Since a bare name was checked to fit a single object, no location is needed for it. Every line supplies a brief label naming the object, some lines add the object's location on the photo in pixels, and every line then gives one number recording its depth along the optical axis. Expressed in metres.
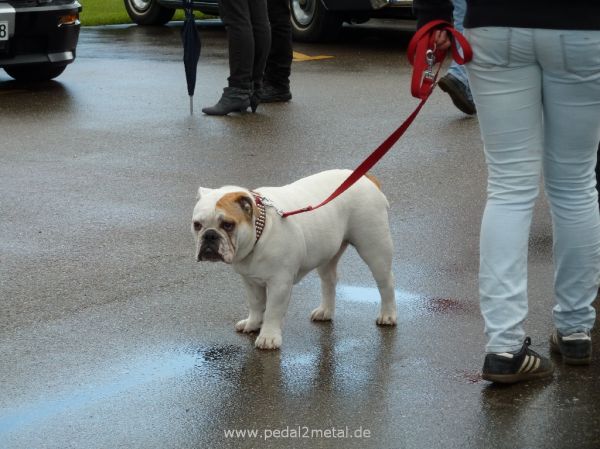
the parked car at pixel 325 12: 13.40
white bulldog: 4.32
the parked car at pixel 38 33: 10.25
